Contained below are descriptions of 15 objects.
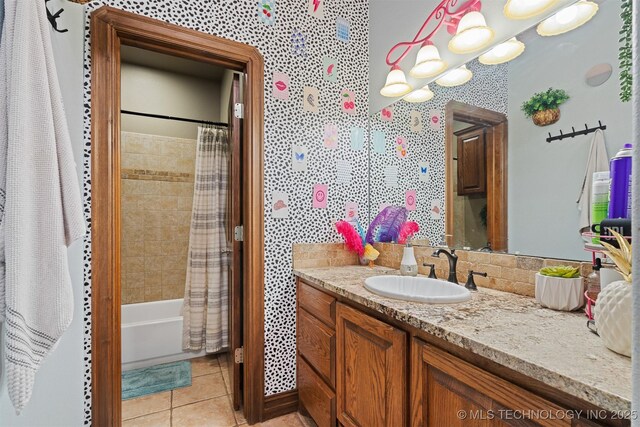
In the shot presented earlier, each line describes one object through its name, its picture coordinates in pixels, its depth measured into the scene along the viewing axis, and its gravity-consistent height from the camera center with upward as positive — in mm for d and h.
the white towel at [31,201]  817 +43
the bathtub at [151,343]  2223 -1026
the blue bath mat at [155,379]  1963 -1209
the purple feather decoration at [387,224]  1872 -68
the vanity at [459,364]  539 -376
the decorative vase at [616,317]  586 -219
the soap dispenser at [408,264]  1516 -265
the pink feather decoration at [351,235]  1898 -139
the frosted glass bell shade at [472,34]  1271 +825
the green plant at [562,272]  958 -198
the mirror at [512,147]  988 +301
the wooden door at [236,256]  1772 -261
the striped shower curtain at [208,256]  2377 -350
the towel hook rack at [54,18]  1263 +871
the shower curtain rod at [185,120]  2568 +876
